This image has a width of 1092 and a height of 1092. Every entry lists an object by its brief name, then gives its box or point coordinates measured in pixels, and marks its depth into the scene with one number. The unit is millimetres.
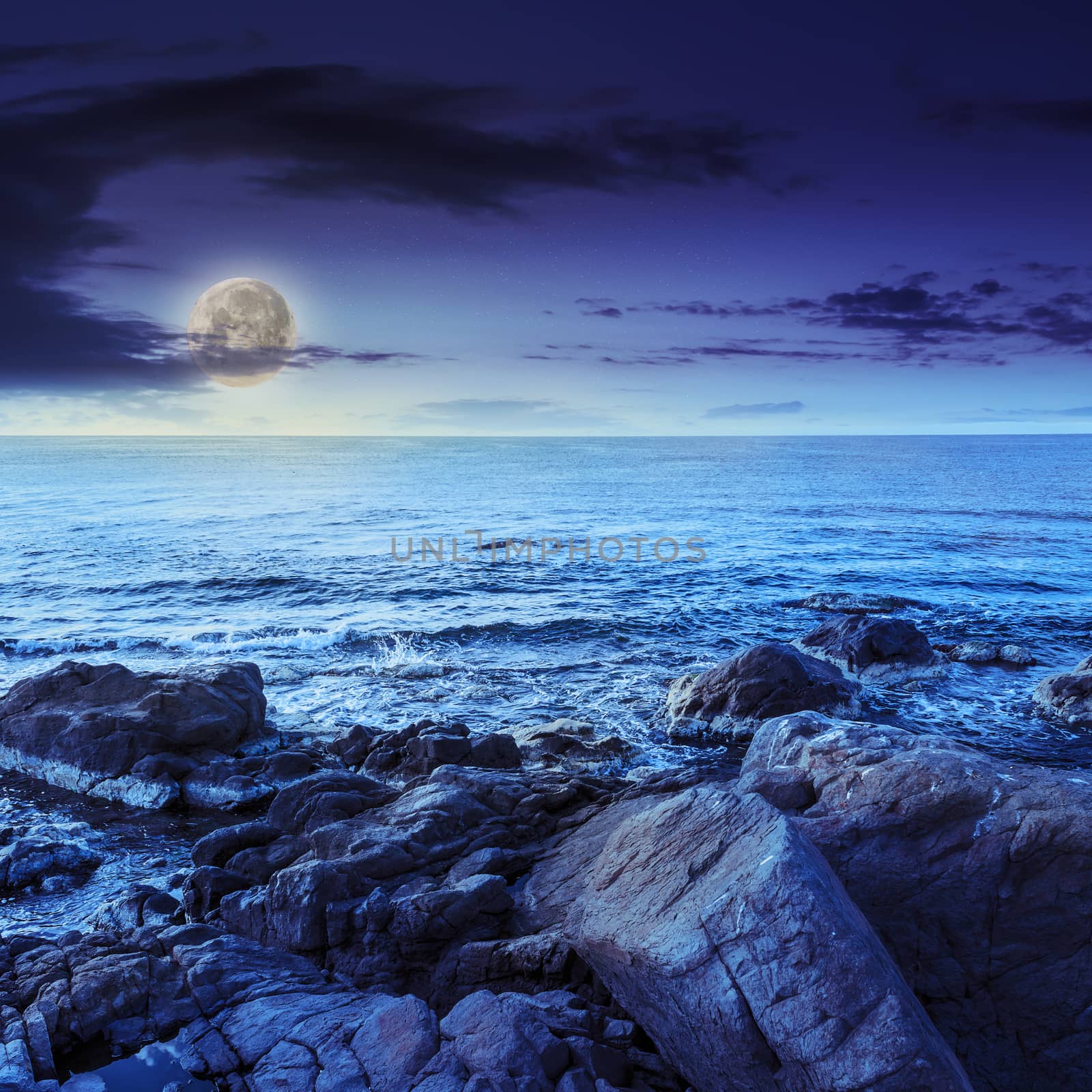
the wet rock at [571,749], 18516
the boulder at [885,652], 24500
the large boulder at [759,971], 6547
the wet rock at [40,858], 13859
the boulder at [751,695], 20641
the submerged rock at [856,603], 32375
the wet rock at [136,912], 12352
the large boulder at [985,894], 8648
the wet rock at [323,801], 14727
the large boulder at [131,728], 17656
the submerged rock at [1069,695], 20797
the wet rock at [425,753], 17609
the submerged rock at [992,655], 25469
